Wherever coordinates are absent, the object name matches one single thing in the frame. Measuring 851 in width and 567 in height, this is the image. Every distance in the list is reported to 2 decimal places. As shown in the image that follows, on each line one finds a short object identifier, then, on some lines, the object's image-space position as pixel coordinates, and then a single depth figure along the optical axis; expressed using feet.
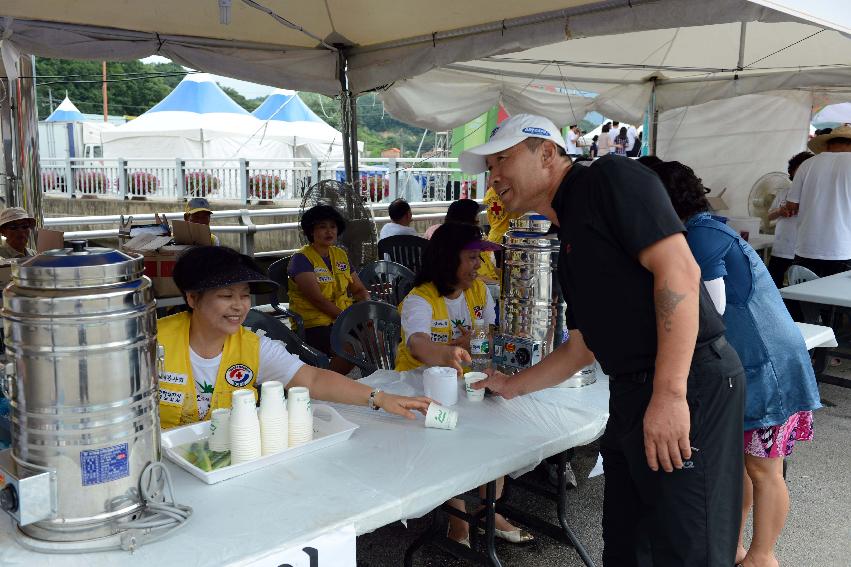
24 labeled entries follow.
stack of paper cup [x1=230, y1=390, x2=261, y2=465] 5.73
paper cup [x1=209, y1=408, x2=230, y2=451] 6.12
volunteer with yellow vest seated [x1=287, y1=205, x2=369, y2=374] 15.20
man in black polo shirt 5.30
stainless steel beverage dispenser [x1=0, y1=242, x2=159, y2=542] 4.38
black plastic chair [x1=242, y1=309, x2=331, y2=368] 10.97
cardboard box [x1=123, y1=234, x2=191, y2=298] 15.83
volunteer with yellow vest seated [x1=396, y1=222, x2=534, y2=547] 9.95
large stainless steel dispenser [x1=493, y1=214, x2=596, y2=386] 8.69
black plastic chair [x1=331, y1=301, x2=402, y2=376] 11.89
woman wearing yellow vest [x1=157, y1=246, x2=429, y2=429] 7.24
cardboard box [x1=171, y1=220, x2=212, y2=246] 16.71
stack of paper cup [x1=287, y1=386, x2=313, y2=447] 6.18
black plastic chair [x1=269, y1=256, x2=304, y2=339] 17.74
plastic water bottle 9.49
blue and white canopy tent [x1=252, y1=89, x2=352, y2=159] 67.56
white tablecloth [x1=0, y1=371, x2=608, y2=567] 4.70
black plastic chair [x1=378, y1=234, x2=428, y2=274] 22.40
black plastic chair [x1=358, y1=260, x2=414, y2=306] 17.88
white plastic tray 5.73
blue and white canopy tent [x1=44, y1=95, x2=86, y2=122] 77.36
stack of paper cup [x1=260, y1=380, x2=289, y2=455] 5.96
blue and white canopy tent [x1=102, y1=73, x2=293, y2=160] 65.41
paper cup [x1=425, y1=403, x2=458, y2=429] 6.95
